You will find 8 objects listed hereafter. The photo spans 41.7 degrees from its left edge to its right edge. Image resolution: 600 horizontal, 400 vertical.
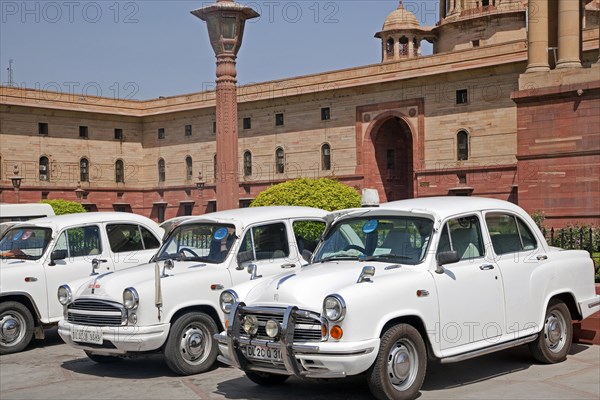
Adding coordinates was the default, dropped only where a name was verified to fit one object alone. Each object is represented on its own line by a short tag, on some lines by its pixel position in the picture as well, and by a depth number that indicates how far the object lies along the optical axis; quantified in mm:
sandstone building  39938
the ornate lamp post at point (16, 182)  41375
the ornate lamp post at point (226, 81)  21266
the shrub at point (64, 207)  42438
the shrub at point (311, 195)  24000
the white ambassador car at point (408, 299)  6738
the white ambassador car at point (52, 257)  10672
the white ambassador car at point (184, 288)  8632
